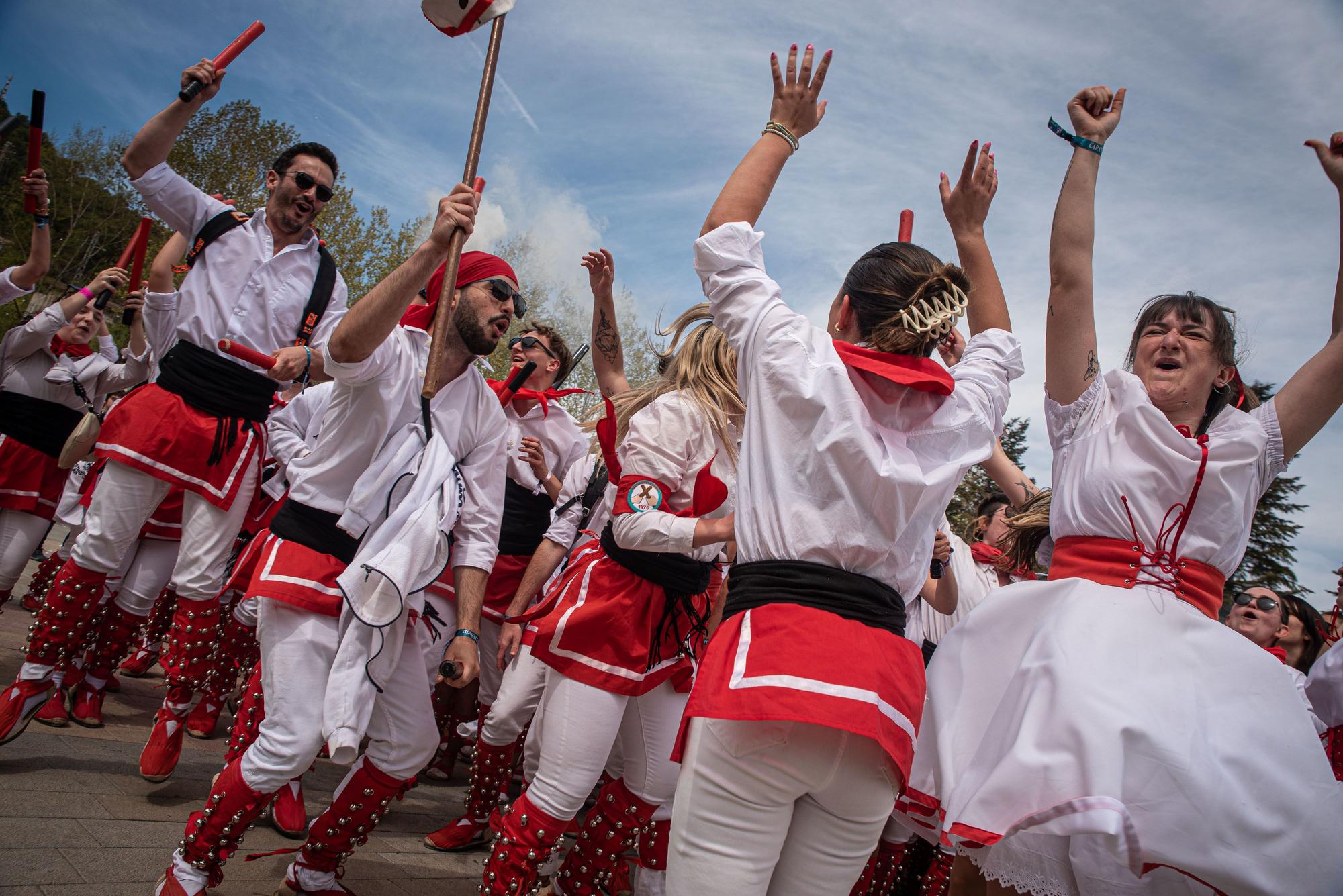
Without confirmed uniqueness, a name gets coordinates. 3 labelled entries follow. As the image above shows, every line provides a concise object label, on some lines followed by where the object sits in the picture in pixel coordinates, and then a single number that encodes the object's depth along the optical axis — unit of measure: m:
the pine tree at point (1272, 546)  19.02
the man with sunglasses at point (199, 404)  3.82
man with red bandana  2.70
